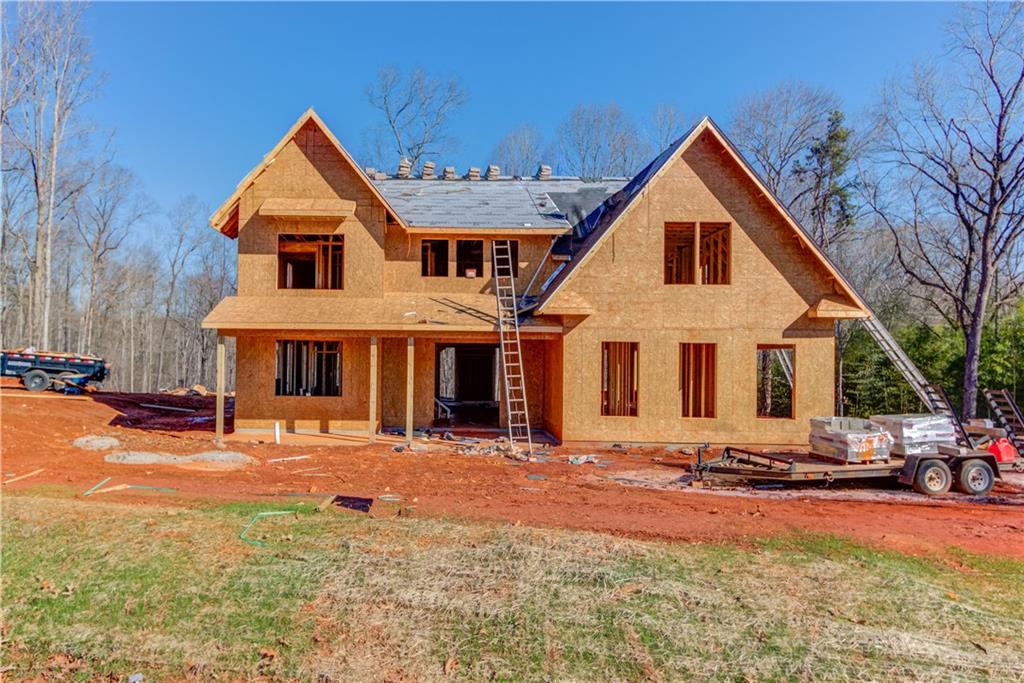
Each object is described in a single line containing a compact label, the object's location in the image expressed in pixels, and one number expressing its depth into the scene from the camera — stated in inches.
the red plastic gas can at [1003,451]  392.2
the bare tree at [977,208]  649.6
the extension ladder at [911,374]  487.4
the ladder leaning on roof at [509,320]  544.1
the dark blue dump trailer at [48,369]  792.3
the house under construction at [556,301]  525.0
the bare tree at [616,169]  1326.3
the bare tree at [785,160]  994.1
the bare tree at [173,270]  1520.2
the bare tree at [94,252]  1362.0
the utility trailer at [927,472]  357.1
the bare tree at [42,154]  1004.6
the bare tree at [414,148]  1337.4
